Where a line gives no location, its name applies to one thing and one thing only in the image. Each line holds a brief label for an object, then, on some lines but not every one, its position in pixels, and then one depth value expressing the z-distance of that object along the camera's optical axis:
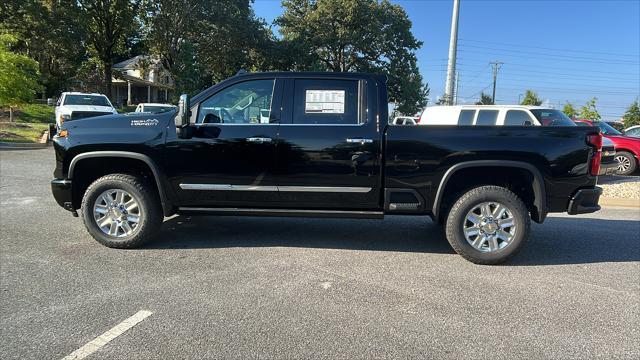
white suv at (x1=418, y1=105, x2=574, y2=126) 10.26
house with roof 48.72
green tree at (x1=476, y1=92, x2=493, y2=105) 69.32
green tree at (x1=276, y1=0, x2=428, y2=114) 38.47
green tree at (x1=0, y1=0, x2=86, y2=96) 28.02
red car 12.90
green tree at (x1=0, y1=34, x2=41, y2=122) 16.78
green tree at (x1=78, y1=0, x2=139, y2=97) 31.23
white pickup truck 15.98
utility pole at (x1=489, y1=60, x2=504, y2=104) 68.00
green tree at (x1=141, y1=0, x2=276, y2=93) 30.69
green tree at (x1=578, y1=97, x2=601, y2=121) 23.11
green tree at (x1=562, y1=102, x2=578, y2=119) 29.08
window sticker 4.98
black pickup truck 4.74
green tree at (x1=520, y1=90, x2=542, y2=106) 54.62
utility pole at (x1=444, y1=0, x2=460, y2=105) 17.94
